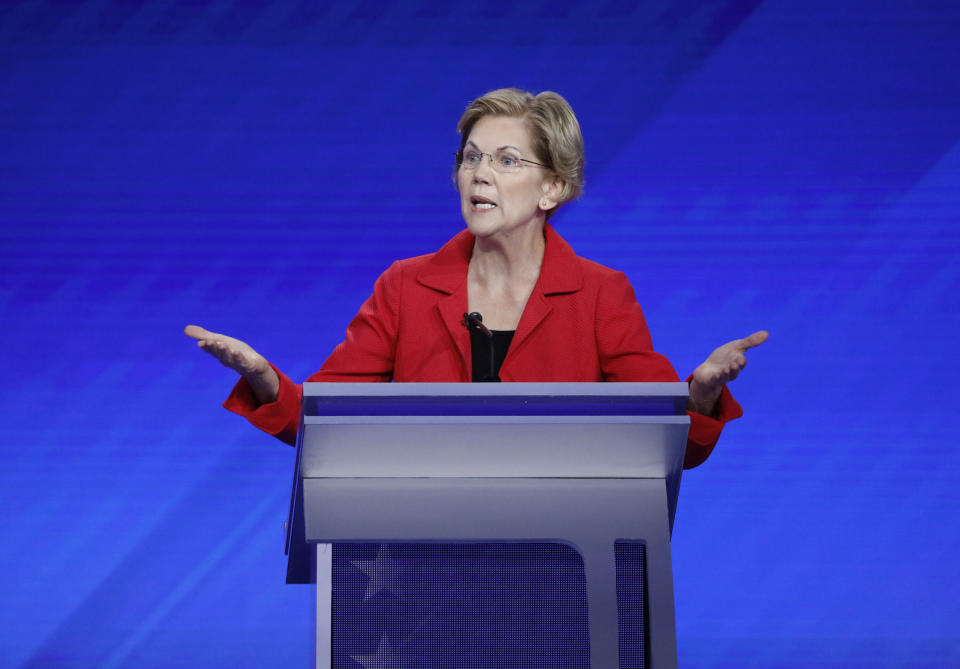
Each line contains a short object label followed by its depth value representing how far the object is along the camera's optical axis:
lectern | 16.83
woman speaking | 17.48
